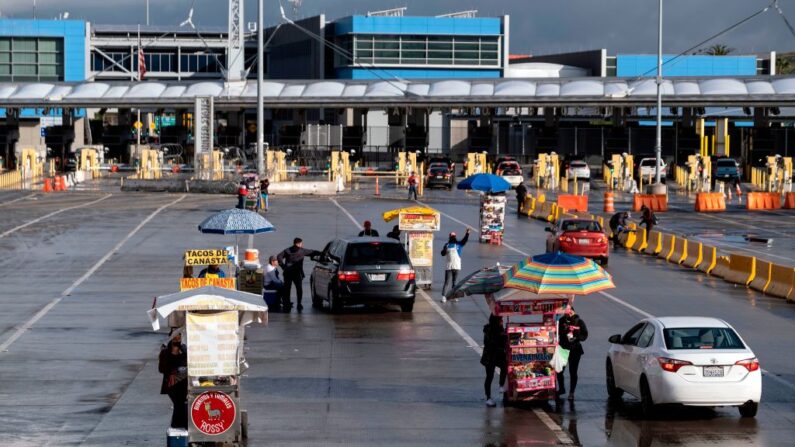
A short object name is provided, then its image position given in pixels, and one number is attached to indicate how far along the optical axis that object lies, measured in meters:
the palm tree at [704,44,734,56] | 183.38
